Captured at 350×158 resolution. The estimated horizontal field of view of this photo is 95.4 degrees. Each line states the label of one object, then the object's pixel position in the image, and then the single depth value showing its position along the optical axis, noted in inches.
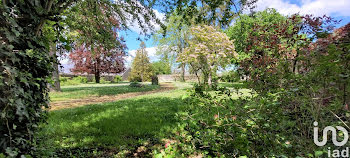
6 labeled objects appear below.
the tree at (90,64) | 956.6
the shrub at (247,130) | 58.5
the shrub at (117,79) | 1378.2
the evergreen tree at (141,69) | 1389.8
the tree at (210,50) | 458.8
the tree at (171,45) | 894.4
